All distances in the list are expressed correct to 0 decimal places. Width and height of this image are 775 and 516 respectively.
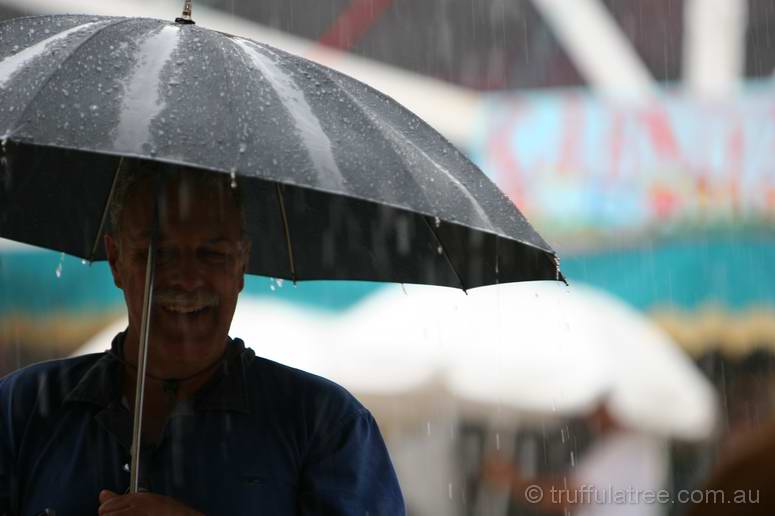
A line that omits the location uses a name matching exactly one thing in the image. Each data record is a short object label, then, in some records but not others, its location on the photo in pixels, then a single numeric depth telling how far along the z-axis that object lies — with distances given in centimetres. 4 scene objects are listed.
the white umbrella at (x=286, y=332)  1369
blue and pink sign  1331
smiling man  504
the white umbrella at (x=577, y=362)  1308
